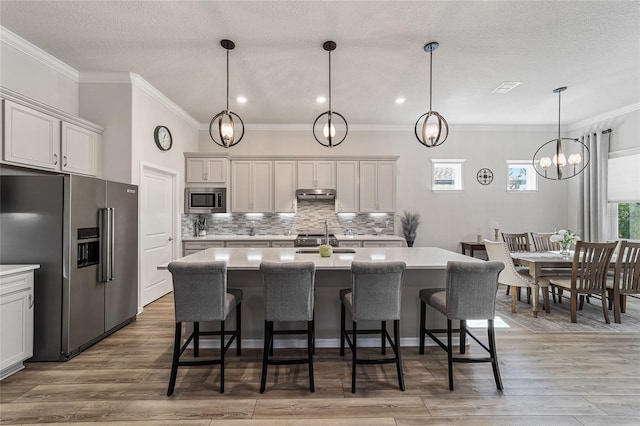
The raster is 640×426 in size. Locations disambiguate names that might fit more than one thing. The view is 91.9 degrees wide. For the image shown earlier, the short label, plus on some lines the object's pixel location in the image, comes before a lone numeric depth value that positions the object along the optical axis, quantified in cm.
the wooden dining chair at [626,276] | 379
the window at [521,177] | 639
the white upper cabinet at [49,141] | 283
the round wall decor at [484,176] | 635
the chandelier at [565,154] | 600
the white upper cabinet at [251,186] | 584
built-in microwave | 566
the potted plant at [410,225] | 609
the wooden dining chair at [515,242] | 515
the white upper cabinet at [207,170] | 570
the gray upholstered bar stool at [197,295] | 230
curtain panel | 550
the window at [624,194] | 511
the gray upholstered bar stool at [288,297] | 235
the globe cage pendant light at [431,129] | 310
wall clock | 457
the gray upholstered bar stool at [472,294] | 238
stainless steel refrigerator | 279
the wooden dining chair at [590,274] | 377
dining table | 400
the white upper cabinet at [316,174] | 588
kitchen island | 308
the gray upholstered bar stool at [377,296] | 236
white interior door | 435
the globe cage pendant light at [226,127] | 308
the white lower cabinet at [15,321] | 247
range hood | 578
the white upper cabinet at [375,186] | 589
